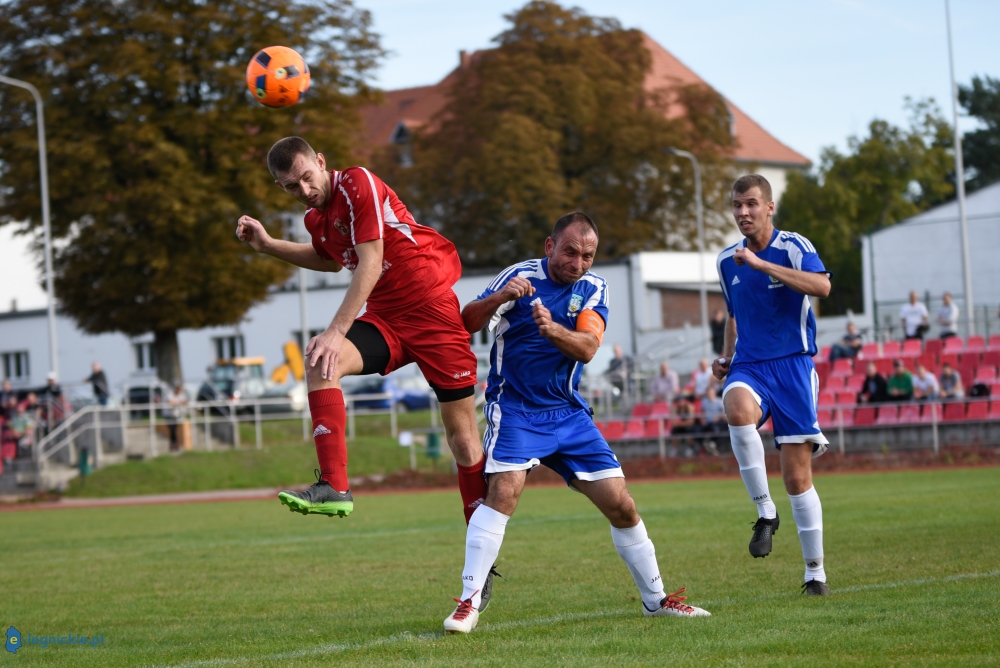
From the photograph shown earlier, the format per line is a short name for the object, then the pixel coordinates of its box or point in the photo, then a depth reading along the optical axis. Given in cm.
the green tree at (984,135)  6353
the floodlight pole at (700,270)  3782
